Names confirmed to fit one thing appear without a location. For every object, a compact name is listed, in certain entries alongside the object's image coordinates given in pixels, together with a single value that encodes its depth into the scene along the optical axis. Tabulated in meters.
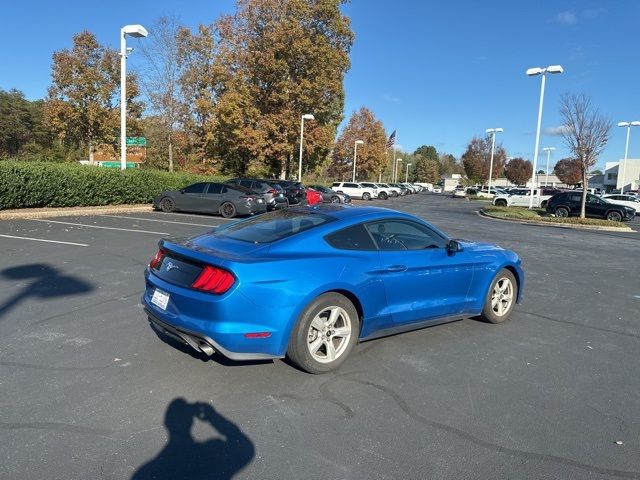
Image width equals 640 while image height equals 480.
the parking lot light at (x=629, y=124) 41.14
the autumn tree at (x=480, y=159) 75.75
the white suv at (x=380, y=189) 46.41
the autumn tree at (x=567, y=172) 100.00
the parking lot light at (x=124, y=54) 18.56
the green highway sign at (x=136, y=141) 23.66
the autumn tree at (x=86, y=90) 30.44
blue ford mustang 3.71
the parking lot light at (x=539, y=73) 25.47
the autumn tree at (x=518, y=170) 101.94
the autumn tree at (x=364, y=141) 61.81
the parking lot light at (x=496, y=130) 47.94
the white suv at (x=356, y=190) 44.88
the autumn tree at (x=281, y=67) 32.12
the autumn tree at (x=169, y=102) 31.56
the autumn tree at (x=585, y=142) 22.89
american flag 60.51
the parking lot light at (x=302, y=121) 31.98
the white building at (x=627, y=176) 83.31
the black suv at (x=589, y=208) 25.91
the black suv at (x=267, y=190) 19.16
